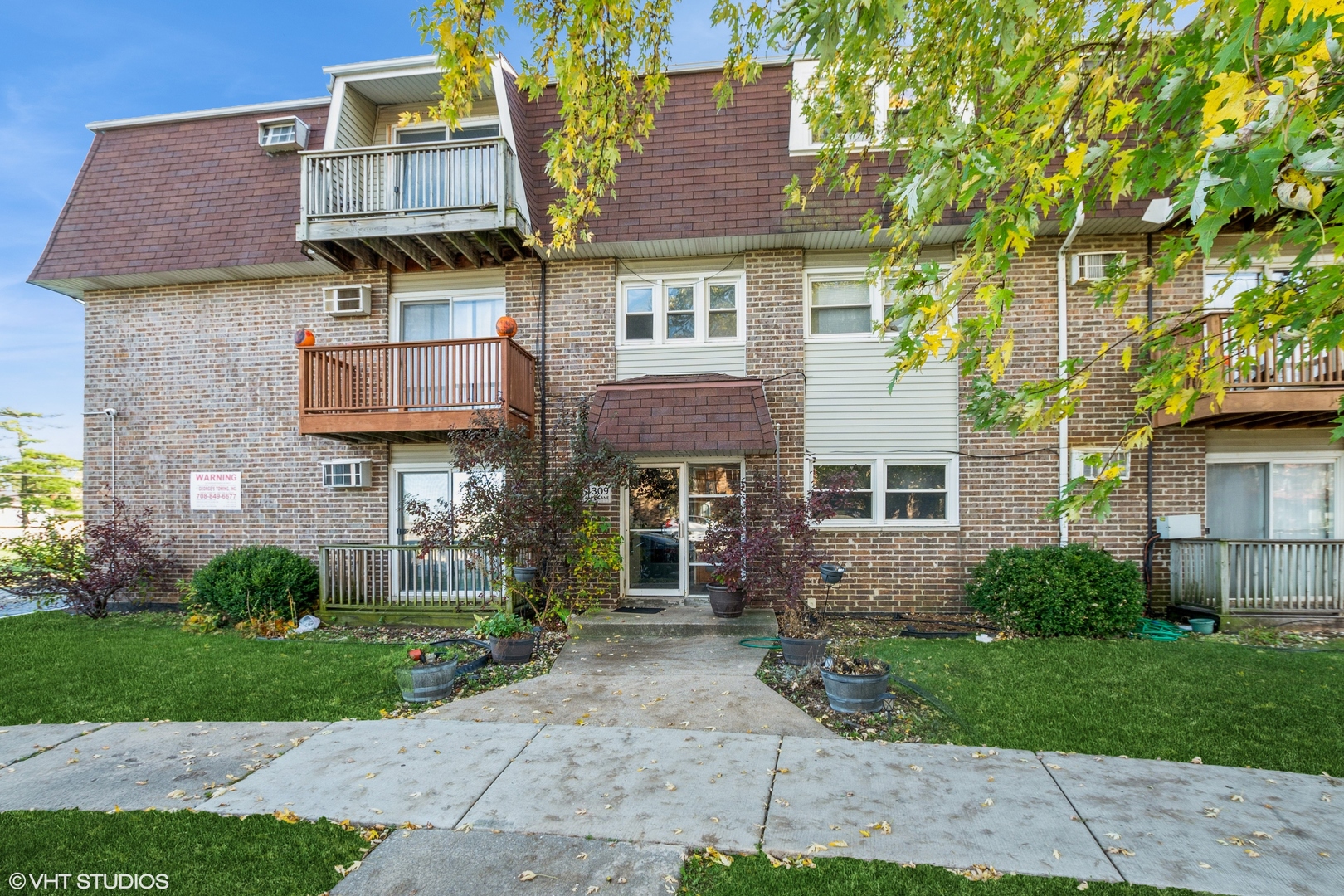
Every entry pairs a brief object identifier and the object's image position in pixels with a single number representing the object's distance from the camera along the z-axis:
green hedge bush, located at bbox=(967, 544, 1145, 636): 8.08
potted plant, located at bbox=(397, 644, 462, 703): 5.83
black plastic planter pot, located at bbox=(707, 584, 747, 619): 8.48
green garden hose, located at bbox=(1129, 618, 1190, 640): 8.20
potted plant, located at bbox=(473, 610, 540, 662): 7.11
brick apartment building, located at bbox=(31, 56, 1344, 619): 9.18
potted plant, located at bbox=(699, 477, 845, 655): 7.37
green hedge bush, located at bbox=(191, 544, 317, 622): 9.38
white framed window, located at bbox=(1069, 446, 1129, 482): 8.91
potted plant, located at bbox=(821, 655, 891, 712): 5.23
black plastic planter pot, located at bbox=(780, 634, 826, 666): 6.54
